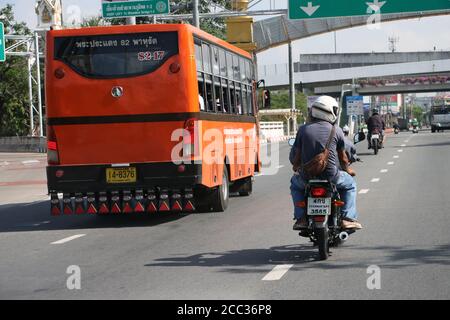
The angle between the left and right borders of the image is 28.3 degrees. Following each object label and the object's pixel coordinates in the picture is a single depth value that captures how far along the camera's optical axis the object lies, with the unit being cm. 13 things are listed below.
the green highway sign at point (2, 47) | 4059
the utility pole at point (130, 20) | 3204
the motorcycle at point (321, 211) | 974
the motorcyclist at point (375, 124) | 3497
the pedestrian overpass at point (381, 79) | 9500
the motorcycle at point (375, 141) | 3478
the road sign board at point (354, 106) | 8556
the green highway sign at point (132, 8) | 3111
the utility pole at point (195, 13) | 3322
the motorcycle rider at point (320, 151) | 1009
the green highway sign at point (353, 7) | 3164
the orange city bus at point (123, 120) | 1413
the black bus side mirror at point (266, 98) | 2091
